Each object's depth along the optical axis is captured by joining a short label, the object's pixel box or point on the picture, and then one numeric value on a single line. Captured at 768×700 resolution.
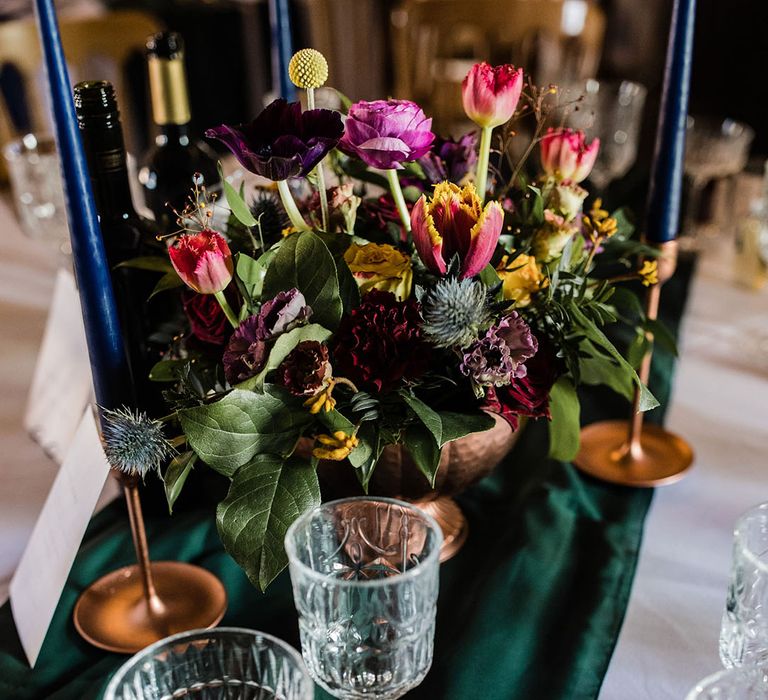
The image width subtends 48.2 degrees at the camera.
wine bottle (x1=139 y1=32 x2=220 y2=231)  0.72
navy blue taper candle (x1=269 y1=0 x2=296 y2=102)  0.85
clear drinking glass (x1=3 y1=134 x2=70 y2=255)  1.04
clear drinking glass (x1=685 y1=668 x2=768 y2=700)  0.44
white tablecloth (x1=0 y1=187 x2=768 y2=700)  0.59
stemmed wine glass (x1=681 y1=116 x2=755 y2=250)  1.15
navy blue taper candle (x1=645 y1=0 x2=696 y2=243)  0.65
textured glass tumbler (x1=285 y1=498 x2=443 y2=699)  0.45
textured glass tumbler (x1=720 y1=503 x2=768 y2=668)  0.50
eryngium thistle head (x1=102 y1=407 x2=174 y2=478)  0.51
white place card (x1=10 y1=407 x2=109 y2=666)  0.54
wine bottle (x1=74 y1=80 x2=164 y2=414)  0.55
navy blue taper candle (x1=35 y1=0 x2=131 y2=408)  0.43
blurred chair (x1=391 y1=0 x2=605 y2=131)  1.80
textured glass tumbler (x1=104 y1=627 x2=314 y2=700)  0.46
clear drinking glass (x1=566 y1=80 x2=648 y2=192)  1.17
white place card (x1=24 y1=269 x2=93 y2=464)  0.78
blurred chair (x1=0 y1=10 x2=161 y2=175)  1.58
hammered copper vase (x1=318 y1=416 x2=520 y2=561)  0.58
